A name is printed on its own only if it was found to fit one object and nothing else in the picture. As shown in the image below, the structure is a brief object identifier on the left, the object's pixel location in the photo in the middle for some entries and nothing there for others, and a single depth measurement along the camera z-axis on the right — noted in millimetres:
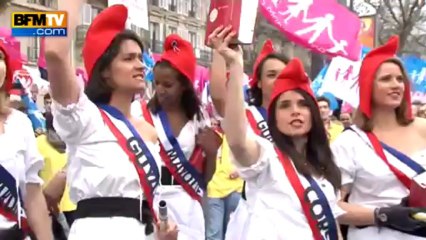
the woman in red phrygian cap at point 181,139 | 5613
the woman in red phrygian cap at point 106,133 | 3607
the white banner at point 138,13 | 6492
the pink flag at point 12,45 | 4473
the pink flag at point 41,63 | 10931
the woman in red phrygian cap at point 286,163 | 3900
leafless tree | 27656
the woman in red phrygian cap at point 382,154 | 4523
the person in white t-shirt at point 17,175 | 3988
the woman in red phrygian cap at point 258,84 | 5398
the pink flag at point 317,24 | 7898
